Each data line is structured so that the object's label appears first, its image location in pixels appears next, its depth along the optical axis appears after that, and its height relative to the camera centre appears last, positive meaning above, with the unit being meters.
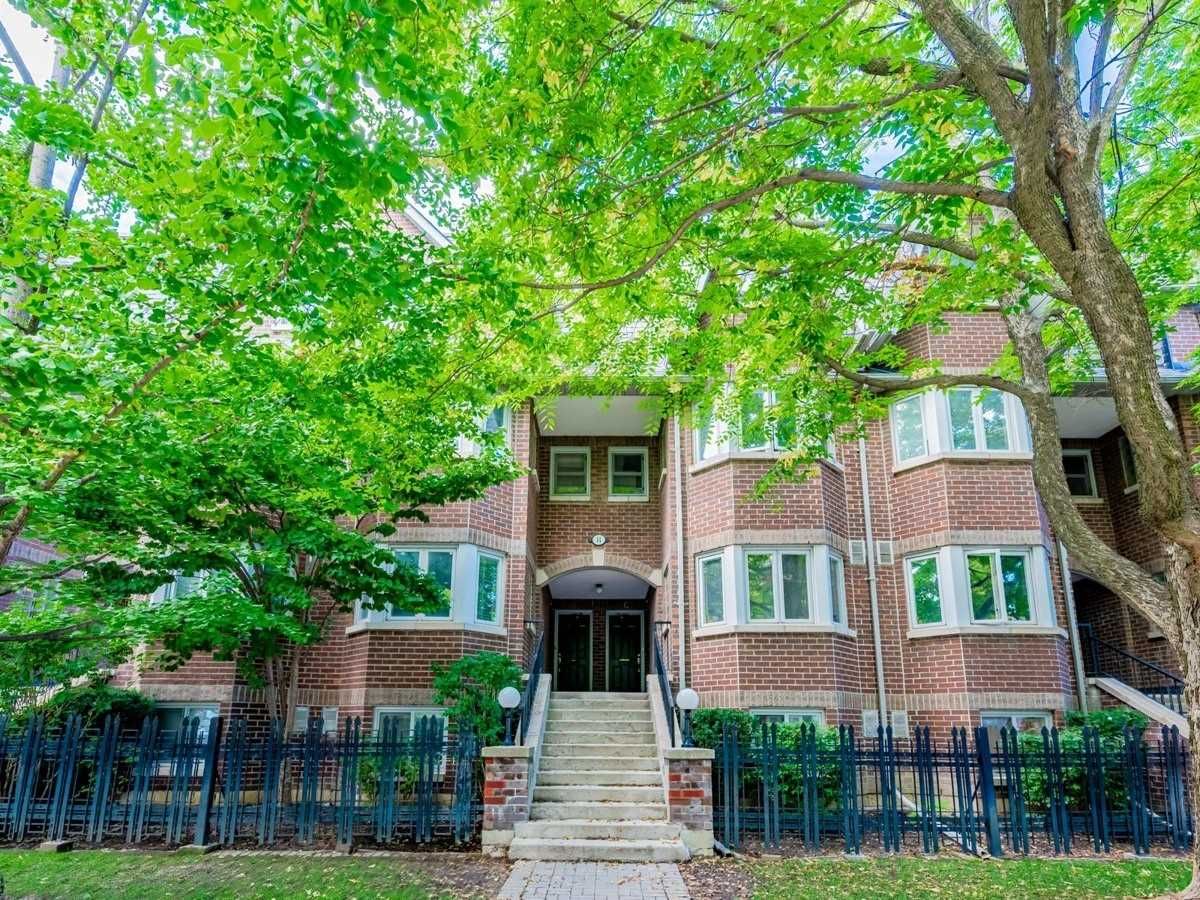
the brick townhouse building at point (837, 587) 12.41 +1.21
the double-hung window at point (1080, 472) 16.16 +3.96
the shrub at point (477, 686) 10.50 -0.44
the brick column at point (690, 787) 8.71 -1.46
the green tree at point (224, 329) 4.29 +2.49
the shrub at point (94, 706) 10.89 -0.80
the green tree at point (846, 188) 5.63 +4.15
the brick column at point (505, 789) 8.71 -1.51
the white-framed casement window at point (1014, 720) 12.13 -0.93
